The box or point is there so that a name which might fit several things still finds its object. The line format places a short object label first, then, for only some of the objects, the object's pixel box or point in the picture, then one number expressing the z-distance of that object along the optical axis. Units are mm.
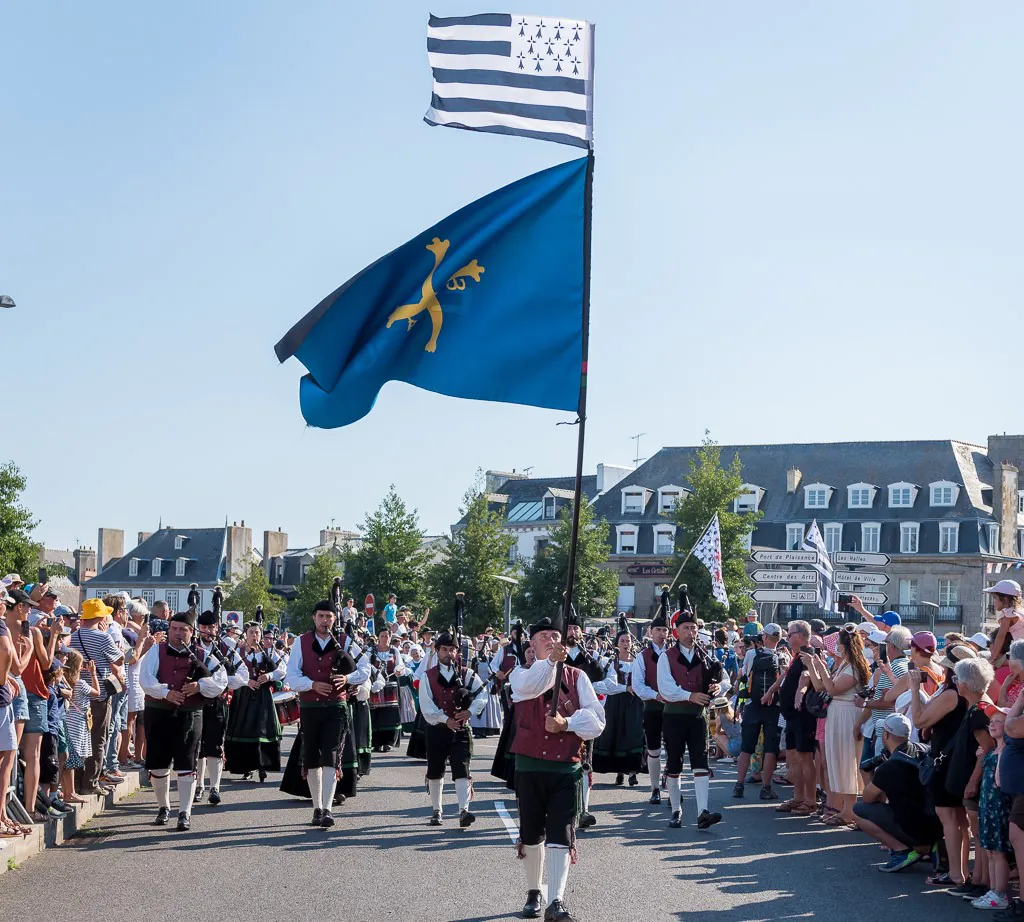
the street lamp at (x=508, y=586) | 55281
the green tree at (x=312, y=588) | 68812
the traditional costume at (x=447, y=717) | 13648
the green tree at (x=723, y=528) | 54781
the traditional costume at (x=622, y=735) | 17328
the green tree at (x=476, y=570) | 59656
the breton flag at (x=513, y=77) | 9000
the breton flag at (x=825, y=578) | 21562
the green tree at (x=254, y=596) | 77625
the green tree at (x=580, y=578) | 61312
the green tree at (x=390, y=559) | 61219
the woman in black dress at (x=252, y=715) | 17266
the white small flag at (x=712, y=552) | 30578
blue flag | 9141
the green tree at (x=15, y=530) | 51406
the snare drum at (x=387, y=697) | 22281
